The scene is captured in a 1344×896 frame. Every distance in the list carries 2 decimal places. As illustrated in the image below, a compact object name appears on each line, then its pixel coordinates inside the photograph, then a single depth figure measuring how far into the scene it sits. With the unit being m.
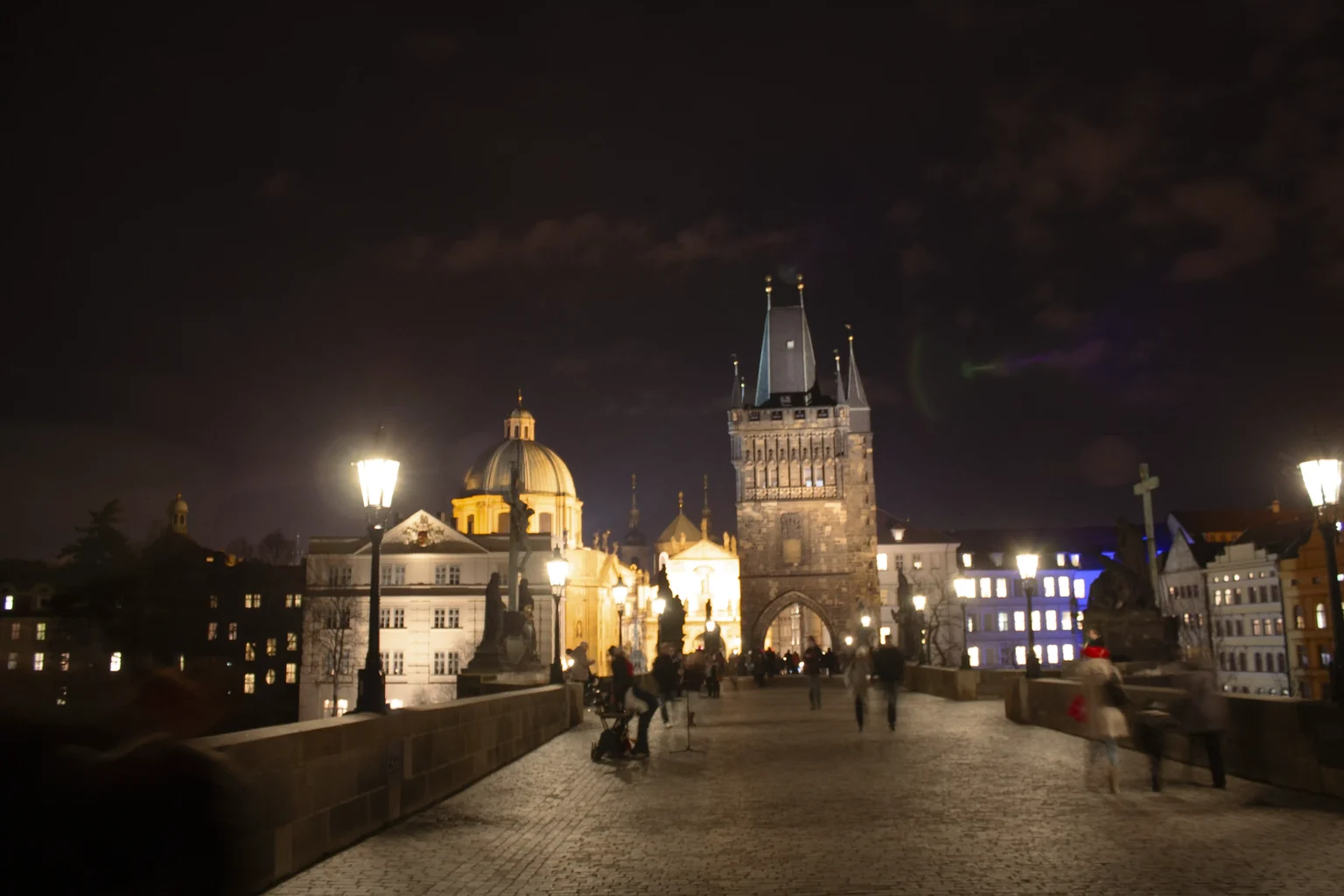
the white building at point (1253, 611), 72.00
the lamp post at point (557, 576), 27.28
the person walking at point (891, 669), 21.89
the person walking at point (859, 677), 21.58
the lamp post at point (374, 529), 12.16
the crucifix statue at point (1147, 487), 52.44
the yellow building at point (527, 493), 103.44
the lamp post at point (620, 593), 38.56
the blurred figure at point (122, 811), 3.69
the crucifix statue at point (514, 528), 30.89
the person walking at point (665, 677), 24.75
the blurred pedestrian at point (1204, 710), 12.23
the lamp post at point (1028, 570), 26.78
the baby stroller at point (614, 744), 17.33
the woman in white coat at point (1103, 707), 12.51
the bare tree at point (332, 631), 79.94
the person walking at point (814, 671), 30.02
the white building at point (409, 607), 81.06
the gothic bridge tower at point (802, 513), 88.19
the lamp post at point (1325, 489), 14.10
